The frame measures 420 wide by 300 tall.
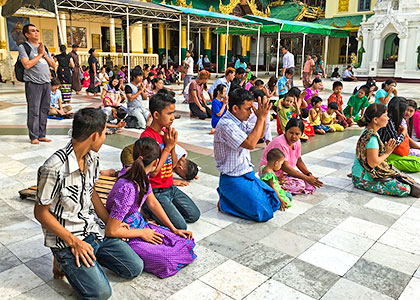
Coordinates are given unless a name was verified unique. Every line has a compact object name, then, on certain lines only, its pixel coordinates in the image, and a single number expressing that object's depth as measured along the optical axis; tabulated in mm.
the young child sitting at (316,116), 8219
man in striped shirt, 2336
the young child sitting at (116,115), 8020
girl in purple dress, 2691
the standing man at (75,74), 12844
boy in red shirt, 3447
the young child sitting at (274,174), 4156
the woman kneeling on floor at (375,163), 4324
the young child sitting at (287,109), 7258
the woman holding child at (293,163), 4348
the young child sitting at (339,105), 8982
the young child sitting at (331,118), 8647
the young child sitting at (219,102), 7582
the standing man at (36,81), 6051
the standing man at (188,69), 13664
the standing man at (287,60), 13406
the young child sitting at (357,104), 9430
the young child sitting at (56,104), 9234
